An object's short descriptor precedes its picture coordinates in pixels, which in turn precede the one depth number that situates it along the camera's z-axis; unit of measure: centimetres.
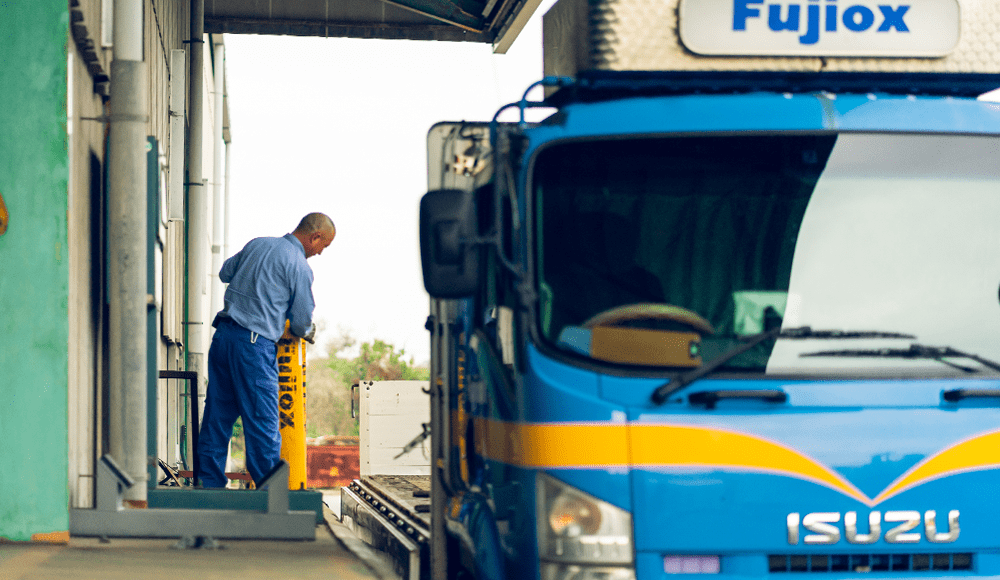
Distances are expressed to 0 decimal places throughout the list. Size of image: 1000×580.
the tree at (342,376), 8319
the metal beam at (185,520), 1170
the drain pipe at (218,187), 4400
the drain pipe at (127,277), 1261
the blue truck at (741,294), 726
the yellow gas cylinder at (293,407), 1597
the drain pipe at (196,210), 3125
